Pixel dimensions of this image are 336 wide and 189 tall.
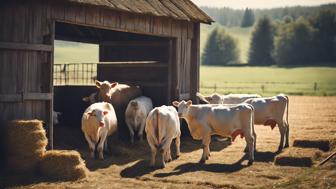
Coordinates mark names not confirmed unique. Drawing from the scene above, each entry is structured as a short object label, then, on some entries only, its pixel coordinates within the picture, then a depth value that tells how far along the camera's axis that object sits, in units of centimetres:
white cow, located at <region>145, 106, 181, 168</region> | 1578
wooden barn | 1469
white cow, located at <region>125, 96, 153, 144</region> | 1991
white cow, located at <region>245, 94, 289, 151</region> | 1906
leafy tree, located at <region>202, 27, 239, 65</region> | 15025
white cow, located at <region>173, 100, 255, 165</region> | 1670
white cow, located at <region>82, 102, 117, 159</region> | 1667
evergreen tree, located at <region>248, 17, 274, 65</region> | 13162
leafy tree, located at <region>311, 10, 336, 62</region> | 11631
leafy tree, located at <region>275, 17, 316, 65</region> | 11894
